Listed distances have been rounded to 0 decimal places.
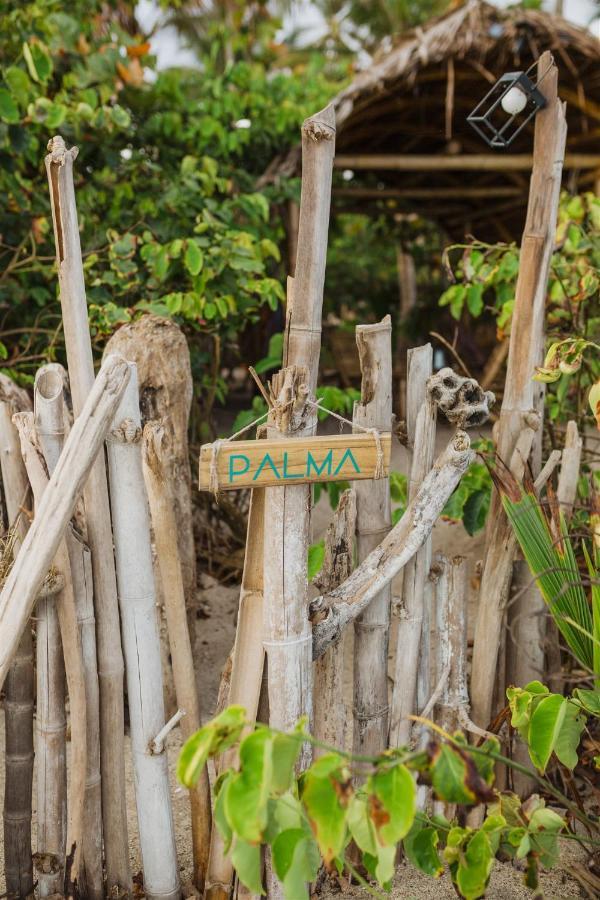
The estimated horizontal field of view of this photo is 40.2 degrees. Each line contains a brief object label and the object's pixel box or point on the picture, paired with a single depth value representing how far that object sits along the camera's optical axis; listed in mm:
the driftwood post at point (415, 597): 1647
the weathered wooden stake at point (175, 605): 1505
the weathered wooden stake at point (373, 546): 1609
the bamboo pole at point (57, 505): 1271
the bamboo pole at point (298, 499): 1417
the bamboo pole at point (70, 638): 1479
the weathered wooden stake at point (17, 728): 1554
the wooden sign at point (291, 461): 1338
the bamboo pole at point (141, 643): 1493
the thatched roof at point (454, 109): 4312
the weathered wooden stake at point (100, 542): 1456
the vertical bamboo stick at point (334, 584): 1653
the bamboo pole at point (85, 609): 1488
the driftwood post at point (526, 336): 1826
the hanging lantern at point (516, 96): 1795
